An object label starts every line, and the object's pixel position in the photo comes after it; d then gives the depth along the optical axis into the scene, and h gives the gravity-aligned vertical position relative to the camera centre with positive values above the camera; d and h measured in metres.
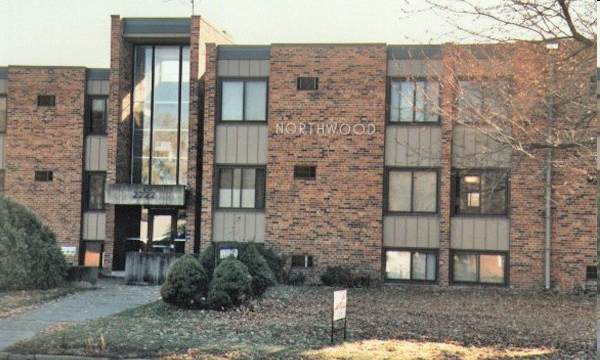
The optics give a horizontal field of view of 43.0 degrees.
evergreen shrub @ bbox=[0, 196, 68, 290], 19.09 -1.49
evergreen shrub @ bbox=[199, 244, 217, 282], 18.31 -1.50
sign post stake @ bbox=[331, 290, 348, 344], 12.26 -1.71
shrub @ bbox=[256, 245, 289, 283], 22.50 -1.86
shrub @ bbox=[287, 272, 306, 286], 23.06 -2.43
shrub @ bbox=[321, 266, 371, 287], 22.59 -2.29
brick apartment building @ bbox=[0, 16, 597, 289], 22.77 +0.84
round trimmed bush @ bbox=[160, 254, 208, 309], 15.80 -1.86
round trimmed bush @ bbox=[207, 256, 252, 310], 15.88 -1.84
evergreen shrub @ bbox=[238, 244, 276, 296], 17.78 -1.69
